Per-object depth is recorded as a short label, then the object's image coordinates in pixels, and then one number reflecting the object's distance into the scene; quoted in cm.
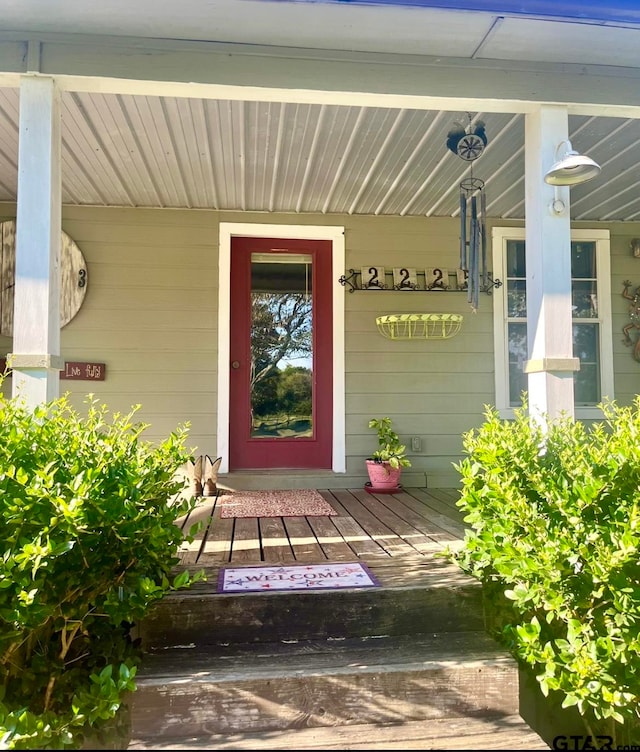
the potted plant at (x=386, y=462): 374
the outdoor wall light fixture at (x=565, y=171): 214
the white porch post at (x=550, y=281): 230
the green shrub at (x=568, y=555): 143
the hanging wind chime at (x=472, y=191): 283
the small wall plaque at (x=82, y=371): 371
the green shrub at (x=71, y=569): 130
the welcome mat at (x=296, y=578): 180
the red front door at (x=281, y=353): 396
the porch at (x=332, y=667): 144
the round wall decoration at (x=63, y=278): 370
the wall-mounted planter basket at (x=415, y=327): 388
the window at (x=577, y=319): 411
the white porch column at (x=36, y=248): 207
